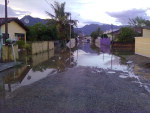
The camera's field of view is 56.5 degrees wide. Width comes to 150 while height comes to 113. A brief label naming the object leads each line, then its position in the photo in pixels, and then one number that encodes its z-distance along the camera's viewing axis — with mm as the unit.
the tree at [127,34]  26315
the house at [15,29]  16445
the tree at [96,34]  59732
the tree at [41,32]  22872
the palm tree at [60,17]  24716
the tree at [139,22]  37307
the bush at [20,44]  15576
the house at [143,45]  15889
